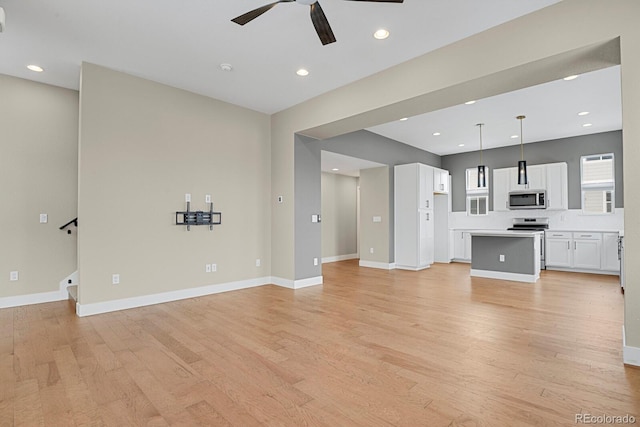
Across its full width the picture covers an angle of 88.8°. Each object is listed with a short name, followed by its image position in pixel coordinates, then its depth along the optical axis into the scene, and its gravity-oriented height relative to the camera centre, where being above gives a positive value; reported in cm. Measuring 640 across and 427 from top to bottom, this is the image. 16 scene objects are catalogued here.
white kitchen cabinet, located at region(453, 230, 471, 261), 875 -80
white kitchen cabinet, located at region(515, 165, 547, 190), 759 +91
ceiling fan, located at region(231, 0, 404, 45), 252 +160
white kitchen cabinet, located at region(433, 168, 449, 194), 816 +90
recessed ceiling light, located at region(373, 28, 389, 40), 331 +188
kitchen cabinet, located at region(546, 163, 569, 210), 739 +65
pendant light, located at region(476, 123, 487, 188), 645 +82
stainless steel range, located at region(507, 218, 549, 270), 750 -23
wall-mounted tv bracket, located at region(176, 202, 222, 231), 474 -1
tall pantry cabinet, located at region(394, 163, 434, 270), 741 +0
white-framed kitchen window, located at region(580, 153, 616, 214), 703 +70
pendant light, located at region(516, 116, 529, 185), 583 +80
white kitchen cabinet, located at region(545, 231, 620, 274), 663 -76
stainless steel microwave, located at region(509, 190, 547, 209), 755 +38
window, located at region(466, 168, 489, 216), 876 +54
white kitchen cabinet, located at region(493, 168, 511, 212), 815 +68
